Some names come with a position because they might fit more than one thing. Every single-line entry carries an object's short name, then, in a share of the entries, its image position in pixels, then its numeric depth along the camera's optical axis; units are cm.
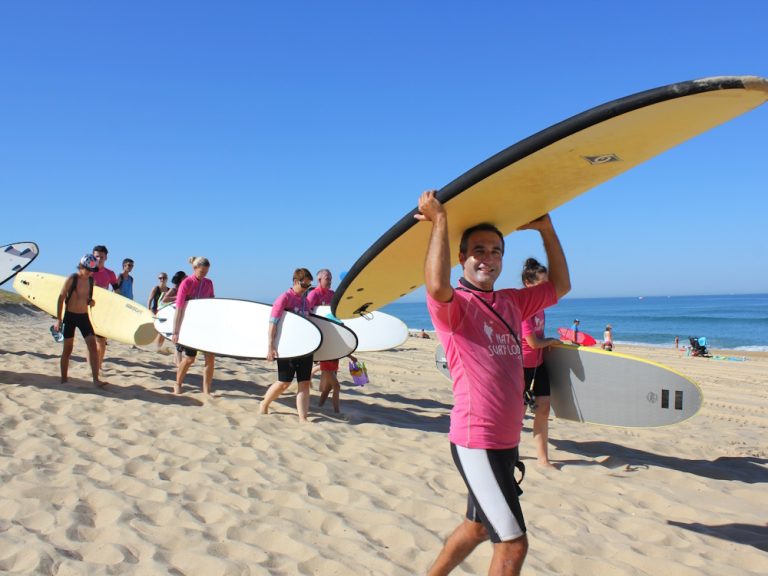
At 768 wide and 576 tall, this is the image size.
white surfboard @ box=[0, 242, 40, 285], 848
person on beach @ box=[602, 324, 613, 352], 1819
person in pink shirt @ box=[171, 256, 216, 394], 647
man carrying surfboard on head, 183
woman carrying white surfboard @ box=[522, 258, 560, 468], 430
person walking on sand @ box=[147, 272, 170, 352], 983
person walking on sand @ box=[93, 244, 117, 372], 754
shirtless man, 631
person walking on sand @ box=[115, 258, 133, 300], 945
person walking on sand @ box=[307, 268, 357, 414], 618
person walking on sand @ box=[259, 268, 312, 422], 554
